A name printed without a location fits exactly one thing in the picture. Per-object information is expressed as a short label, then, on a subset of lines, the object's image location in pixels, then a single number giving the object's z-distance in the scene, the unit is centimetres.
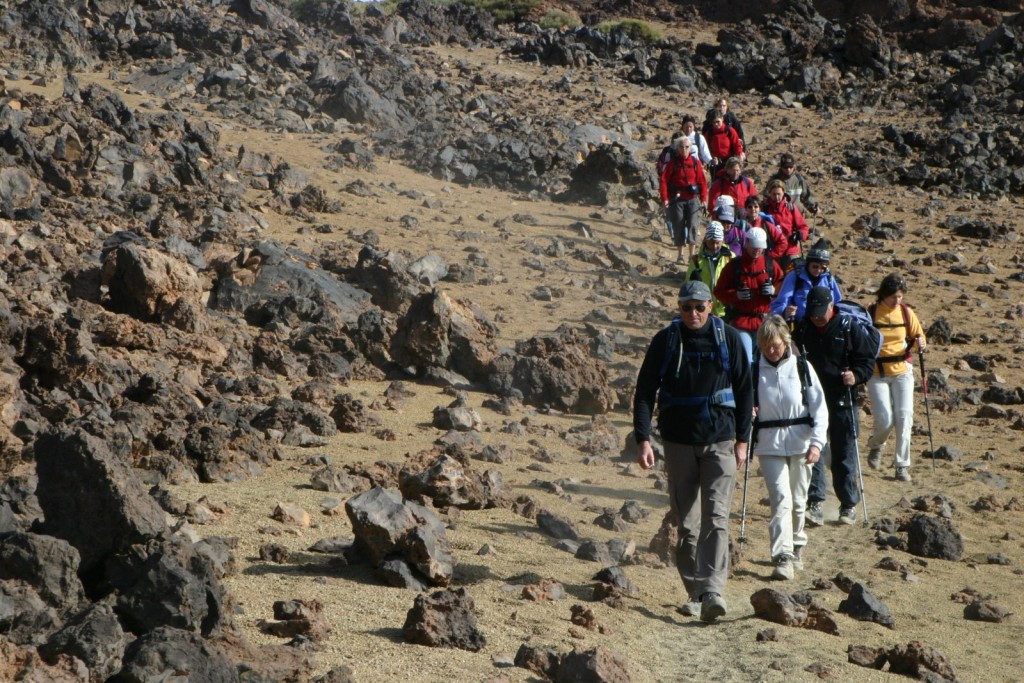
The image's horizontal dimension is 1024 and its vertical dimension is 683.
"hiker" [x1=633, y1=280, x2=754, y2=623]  1222
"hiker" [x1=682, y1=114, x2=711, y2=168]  2819
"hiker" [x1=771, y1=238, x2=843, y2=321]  1769
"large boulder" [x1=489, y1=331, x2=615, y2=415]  2133
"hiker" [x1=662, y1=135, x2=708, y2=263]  2845
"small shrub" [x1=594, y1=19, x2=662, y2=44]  8450
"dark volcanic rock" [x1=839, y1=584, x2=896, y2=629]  1301
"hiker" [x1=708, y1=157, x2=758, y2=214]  2477
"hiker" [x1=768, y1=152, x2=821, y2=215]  2712
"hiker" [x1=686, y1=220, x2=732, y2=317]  1978
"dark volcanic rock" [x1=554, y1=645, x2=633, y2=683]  938
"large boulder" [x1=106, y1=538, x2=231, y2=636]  887
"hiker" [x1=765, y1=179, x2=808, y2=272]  2269
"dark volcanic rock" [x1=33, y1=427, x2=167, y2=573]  976
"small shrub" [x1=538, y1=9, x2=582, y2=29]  9275
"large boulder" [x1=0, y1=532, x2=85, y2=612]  910
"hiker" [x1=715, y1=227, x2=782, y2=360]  1836
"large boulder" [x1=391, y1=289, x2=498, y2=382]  2170
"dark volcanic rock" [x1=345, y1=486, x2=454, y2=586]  1168
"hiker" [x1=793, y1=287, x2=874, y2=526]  1675
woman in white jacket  1433
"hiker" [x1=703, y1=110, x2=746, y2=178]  3034
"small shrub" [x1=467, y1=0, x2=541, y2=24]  9444
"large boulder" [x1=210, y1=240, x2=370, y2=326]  2289
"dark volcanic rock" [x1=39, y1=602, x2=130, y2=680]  805
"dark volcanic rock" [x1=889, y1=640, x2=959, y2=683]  1116
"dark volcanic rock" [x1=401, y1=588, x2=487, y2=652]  1000
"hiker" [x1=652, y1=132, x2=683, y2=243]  2862
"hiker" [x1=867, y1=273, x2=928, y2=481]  1889
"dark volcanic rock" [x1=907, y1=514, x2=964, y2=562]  1583
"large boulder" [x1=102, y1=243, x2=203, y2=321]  2042
